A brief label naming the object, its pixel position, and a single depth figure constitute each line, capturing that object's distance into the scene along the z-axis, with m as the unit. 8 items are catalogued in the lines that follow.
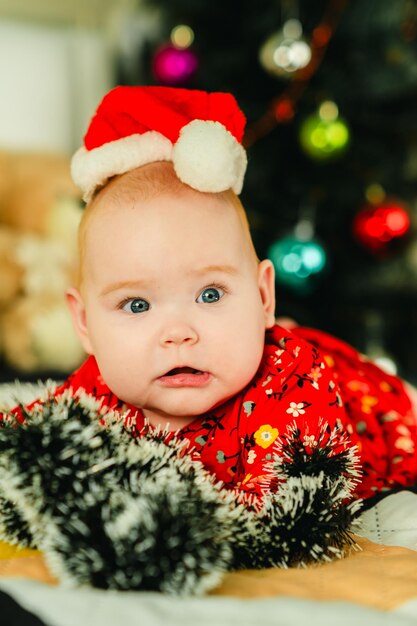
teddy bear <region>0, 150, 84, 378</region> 1.87
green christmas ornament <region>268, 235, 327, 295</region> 1.96
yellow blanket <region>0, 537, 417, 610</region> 0.61
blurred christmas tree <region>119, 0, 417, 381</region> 2.01
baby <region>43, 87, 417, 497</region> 0.82
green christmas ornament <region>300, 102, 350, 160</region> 1.96
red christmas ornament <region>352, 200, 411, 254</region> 2.01
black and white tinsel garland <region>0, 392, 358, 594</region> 0.57
